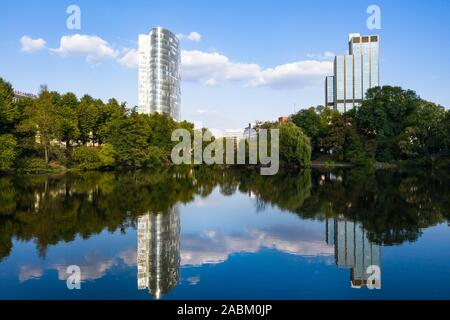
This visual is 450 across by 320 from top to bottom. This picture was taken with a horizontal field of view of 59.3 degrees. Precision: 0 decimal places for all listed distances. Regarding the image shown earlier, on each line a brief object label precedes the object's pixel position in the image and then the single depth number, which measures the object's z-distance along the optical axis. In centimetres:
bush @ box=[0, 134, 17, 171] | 3576
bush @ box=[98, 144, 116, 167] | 4628
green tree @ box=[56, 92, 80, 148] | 4437
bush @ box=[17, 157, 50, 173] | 3997
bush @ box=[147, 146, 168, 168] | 5770
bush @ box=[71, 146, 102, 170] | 4500
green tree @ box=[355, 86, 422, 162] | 5984
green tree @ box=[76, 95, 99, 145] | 5072
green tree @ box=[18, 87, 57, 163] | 4060
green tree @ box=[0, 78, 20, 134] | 3886
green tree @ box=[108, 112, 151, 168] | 5184
